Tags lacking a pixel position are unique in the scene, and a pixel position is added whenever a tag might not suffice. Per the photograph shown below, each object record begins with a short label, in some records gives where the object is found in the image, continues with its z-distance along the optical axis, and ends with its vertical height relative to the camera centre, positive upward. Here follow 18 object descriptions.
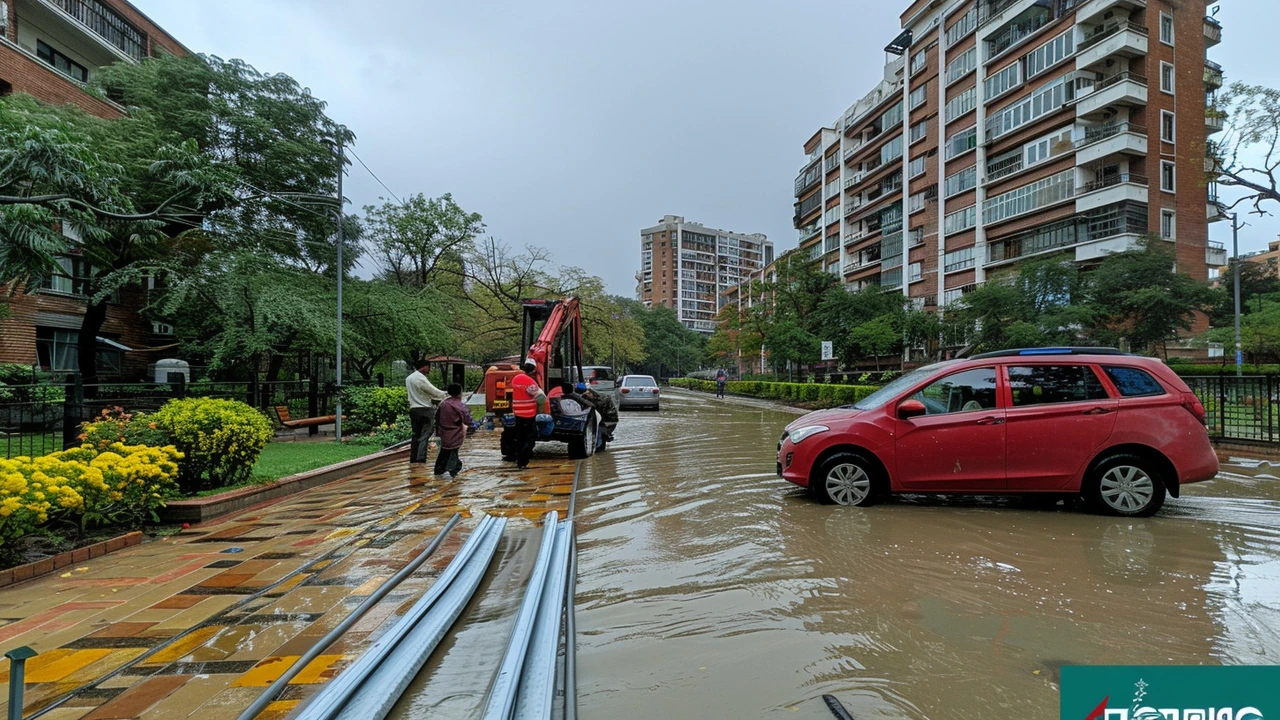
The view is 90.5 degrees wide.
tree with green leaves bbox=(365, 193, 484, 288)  25.70 +5.90
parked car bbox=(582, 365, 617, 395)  21.31 -0.04
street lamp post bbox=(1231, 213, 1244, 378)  20.64 +4.18
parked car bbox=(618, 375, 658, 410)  26.77 -0.72
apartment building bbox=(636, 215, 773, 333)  126.81 +22.41
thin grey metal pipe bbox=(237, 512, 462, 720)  2.78 -1.44
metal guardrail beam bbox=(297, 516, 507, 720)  2.67 -1.40
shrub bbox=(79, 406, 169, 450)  6.51 -0.58
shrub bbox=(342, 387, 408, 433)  14.64 -0.73
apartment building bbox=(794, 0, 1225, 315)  30.91 +13.38
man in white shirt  10.04 -0.47
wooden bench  14.45 -1.02
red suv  6.15 -0.59
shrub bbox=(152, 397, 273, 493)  7.01 -0.69
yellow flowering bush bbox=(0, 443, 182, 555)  4.68 -0.93
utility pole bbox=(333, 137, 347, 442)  13.23 -0.11
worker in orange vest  9.93 -0.51
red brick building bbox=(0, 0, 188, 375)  17.17 +8.27
